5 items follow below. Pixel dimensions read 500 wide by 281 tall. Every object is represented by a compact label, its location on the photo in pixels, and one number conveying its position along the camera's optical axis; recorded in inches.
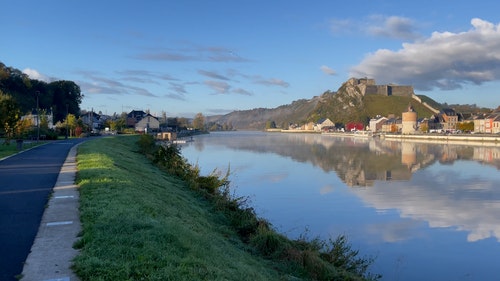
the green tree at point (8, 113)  1222.1
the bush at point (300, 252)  396.5
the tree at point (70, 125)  2716.5
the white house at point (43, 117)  2455.6
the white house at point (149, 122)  5388.8
